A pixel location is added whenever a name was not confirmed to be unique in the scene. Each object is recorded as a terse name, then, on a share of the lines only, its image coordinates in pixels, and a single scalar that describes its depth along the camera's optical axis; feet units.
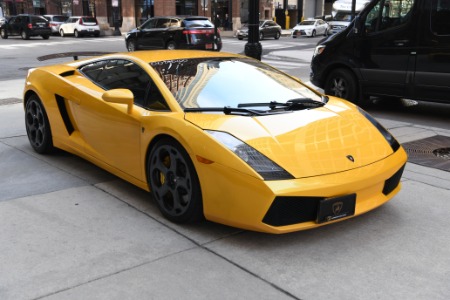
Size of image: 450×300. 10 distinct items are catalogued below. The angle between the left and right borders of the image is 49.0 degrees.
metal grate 17.48
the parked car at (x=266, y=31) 110.63
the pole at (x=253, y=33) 25.66
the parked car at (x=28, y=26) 105.70
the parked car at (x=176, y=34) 66.03
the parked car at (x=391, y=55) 23.52
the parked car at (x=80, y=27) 120.06
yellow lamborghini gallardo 10.64
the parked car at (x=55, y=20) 126.82
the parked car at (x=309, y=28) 121.19
